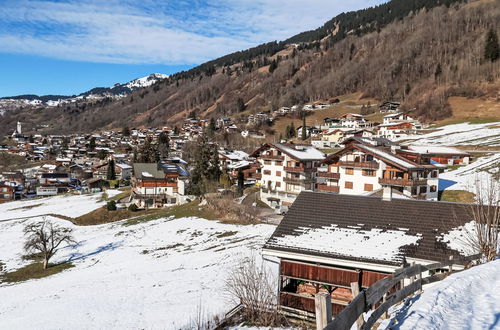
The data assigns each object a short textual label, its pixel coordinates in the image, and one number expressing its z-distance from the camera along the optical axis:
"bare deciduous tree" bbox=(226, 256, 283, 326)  13.83
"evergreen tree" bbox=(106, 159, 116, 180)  108.56
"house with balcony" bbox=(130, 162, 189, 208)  70.31
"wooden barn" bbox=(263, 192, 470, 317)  17.33
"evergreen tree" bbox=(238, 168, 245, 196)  71.11
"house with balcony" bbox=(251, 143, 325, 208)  58.78
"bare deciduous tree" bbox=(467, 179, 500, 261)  15.22
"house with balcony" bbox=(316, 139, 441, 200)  43.75
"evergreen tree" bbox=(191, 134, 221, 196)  68.19
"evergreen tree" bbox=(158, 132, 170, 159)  131.12
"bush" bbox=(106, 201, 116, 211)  62.62
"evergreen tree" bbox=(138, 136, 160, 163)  95.00
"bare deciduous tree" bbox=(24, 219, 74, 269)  39.09
